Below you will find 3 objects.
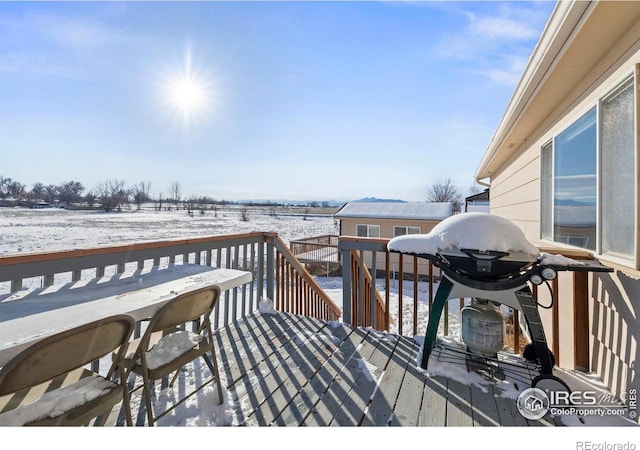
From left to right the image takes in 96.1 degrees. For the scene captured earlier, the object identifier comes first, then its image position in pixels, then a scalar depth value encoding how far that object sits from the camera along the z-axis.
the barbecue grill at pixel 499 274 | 1.77
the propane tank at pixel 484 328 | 1.98
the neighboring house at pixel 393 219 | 12.68
